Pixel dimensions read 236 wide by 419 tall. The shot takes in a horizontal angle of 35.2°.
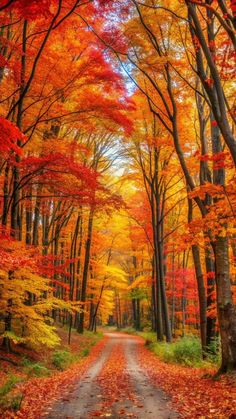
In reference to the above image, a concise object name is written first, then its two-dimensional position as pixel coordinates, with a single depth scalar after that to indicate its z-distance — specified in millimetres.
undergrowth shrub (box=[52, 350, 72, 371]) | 13578
